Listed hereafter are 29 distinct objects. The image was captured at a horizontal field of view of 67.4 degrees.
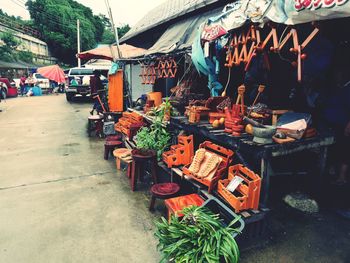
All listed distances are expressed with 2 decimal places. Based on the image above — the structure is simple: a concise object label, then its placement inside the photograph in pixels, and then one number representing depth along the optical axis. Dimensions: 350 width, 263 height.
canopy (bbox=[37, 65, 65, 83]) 18.66
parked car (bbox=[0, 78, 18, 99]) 20.42
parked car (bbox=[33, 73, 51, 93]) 26.50
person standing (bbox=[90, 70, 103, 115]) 11.17
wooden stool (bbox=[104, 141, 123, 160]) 7.14
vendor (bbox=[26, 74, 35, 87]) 25.16
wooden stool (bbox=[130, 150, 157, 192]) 5.28
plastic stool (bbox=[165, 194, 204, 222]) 3.72
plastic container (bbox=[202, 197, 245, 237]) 3.25
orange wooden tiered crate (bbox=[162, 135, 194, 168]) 5.09
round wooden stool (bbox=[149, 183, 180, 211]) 4.22
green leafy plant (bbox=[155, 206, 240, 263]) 2.95
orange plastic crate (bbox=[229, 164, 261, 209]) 3.40
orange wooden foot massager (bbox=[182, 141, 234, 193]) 3.99
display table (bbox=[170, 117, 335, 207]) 3.39
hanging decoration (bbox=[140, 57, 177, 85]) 6.65
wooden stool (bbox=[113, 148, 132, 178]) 5.95
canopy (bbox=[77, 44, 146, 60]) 11.46
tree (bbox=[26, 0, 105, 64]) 41.22
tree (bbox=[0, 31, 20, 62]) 28.73
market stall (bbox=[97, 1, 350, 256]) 3.38
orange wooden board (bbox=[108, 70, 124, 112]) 10.28
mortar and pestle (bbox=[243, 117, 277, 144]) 3.47
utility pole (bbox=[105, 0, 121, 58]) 11.72
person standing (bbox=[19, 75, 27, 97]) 24.61
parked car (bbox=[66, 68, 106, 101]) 19.14
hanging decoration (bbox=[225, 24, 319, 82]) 2.90
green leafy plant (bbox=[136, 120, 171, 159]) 6.00
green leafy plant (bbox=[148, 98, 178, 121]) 6.14
